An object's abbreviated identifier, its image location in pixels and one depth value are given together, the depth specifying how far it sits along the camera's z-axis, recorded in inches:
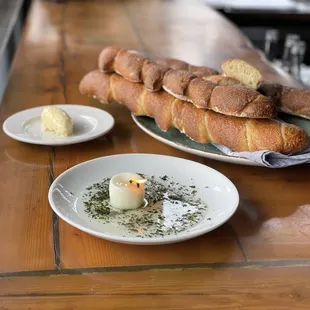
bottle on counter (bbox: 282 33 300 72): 110.8
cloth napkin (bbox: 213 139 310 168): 37.5
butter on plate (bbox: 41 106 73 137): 43.2
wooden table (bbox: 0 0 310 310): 26.4
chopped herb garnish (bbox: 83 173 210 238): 30.8
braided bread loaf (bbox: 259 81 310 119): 43.1
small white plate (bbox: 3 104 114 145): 42.4
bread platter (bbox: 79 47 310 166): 38.2
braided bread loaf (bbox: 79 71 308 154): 37.8
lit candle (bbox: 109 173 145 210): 32.3
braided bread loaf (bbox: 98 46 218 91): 43.5
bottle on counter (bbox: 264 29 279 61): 119.6
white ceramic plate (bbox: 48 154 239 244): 29.6
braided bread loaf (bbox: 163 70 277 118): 38.2
